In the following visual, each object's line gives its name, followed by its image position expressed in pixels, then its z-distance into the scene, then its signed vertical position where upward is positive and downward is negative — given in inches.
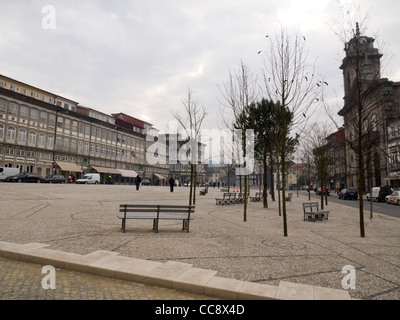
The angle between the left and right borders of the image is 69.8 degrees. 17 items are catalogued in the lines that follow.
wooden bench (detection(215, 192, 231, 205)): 784.0 -47.8
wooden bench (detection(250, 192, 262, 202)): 985.5 -50.2
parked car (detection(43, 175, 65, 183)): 1644.9 +7.9
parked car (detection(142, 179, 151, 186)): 2541.8 -6.9
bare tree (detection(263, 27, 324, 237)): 383.9 +142.6
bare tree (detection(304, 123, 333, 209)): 847.1 +137.2
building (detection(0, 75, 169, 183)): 1753.2 +330.4
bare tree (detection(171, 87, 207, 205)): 722.8 +132.9
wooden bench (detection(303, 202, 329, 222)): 507.5 -56.1
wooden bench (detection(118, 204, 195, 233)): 339.6 -41.1
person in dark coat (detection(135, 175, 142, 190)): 1277.1 +4.5
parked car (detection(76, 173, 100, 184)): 1840.4 +14.3
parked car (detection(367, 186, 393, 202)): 1302.9 -23.9
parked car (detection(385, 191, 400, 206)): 1106.7 -42.6
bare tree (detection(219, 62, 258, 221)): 506.0 +145.9
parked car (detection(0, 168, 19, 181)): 1510.8 +39.4
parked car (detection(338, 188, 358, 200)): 1449.3 -39.1
